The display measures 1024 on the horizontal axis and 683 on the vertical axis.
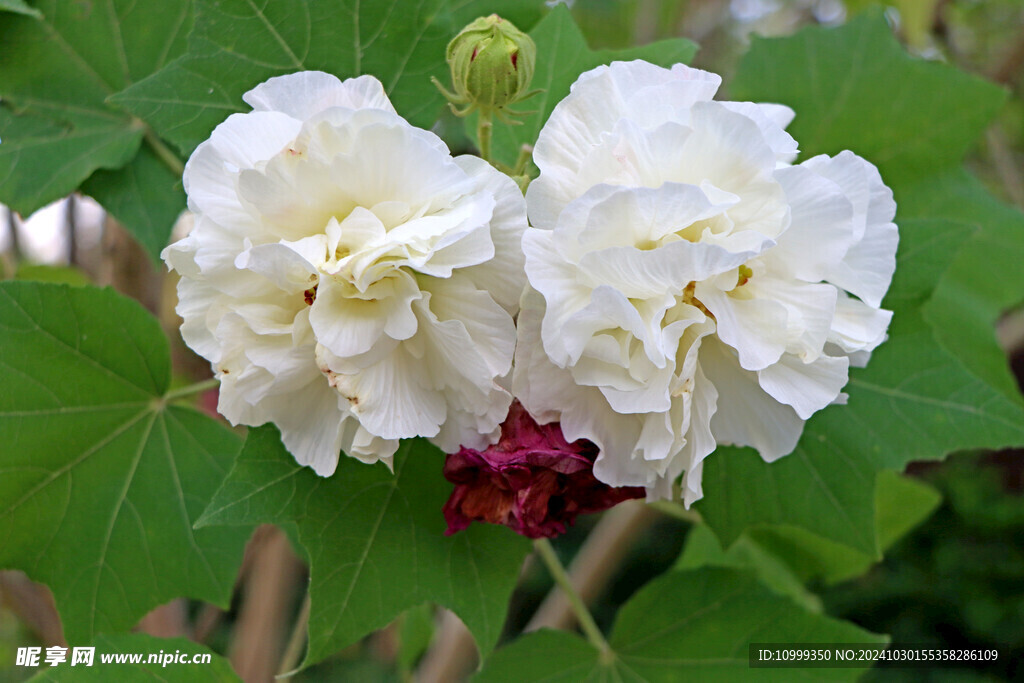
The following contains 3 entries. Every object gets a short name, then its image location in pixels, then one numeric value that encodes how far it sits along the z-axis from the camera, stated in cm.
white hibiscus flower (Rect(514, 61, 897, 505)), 43
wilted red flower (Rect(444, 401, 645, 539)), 45
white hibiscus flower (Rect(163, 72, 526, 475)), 44
